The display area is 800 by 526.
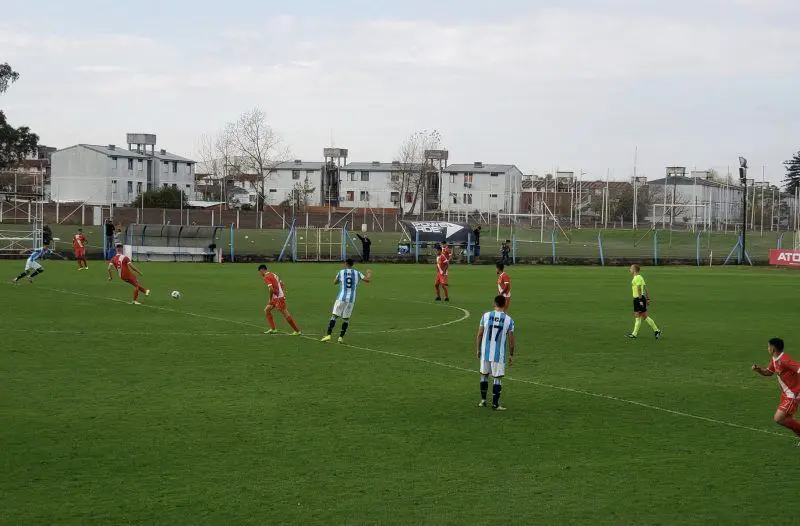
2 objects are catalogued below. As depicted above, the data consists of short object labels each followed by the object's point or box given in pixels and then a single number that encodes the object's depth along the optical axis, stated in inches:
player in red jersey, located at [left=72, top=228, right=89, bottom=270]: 2015.3
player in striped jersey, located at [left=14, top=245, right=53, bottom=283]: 1621.6
